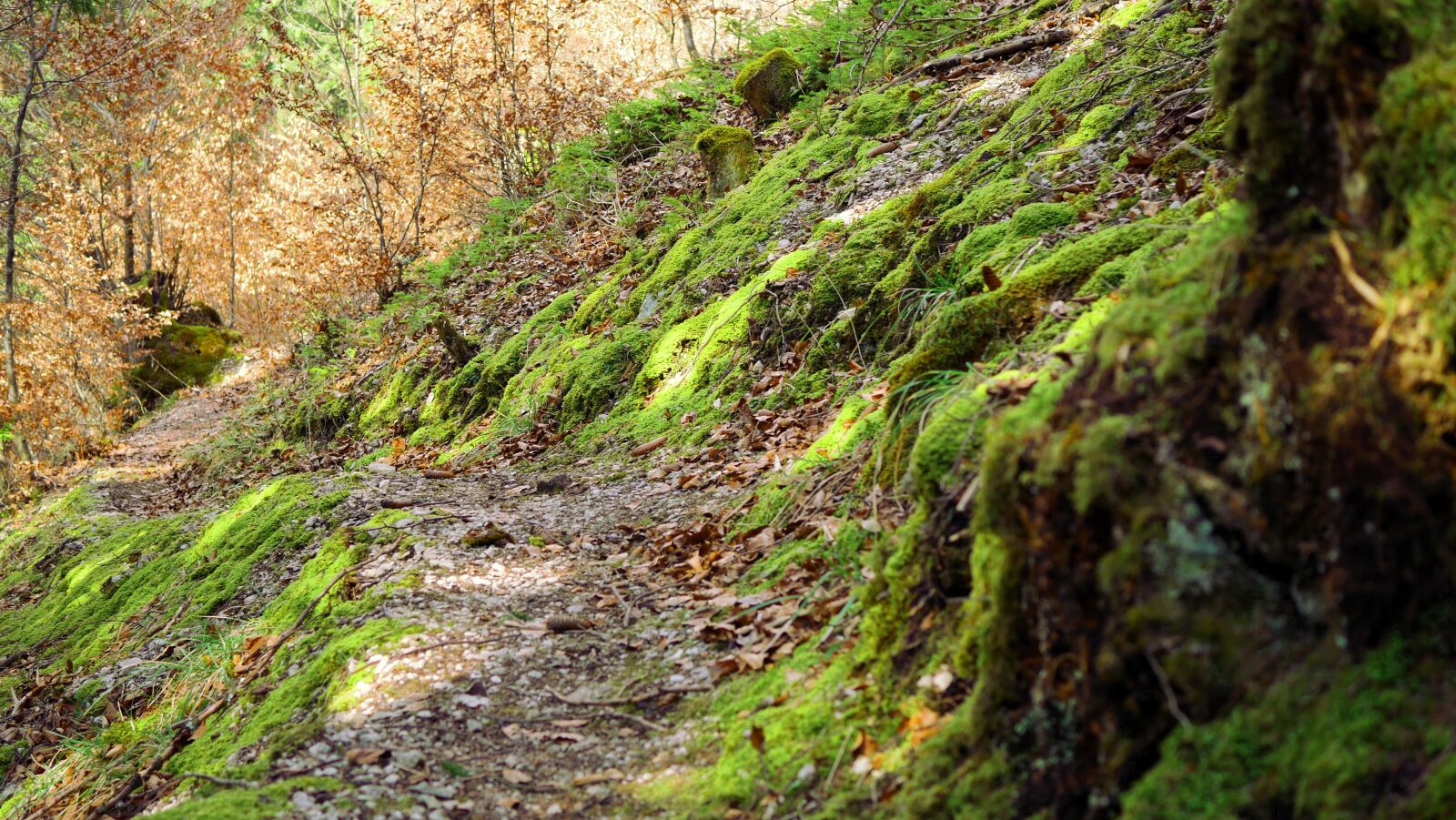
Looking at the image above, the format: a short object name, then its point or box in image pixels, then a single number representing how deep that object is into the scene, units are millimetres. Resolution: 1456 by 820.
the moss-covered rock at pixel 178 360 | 18078
